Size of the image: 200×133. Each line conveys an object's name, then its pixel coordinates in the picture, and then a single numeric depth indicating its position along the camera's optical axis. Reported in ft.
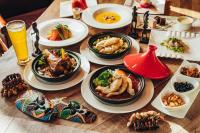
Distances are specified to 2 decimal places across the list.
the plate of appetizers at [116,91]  4.88
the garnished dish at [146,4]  7.63
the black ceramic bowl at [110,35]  5.89
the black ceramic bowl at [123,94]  4.85
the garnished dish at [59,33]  6.59
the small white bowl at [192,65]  5.50
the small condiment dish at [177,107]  4.71
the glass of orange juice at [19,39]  5.74
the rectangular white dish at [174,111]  4.73
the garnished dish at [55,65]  5.39
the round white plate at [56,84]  5.36
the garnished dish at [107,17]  7.38
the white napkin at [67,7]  7.56
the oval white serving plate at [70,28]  6.42
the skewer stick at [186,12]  7.33
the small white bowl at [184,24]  6.70
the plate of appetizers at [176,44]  5.98
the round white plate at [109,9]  6.97
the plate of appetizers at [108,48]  5.90
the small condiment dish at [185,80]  5.17
